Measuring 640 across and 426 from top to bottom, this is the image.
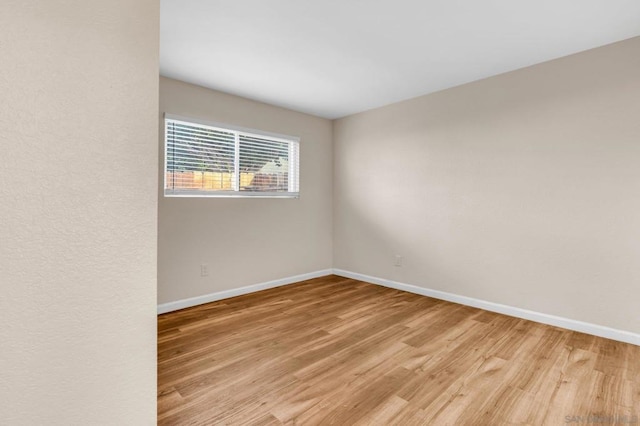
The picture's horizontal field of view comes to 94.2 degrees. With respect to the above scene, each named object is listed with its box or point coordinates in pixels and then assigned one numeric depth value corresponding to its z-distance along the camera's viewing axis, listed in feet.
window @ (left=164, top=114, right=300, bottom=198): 10.57
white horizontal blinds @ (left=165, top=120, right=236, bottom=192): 10.48
